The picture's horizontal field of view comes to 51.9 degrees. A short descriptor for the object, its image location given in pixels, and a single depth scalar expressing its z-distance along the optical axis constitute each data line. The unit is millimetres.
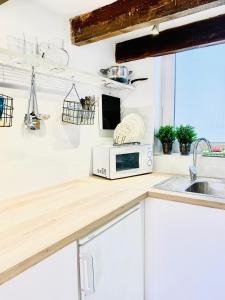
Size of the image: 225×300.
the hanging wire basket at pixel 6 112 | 1179
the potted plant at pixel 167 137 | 1982
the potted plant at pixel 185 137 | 1898
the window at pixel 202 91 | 1929
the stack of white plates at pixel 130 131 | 1957
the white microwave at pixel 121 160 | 1726
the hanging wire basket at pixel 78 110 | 1602
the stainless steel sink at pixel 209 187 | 1654
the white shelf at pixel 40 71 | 1146
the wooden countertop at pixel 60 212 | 755
